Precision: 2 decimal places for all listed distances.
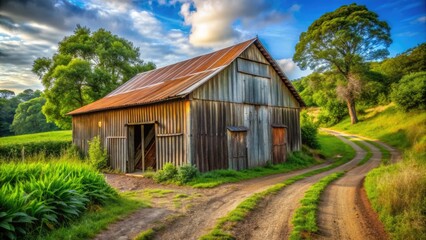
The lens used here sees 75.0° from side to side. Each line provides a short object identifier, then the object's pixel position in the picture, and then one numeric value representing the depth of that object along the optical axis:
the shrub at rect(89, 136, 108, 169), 17.59
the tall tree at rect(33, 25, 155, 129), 28.72
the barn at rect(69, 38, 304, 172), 13.91
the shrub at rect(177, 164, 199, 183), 12.50
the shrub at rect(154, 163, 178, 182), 13.05
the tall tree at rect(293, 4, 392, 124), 32.75
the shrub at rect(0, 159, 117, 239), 5.32
